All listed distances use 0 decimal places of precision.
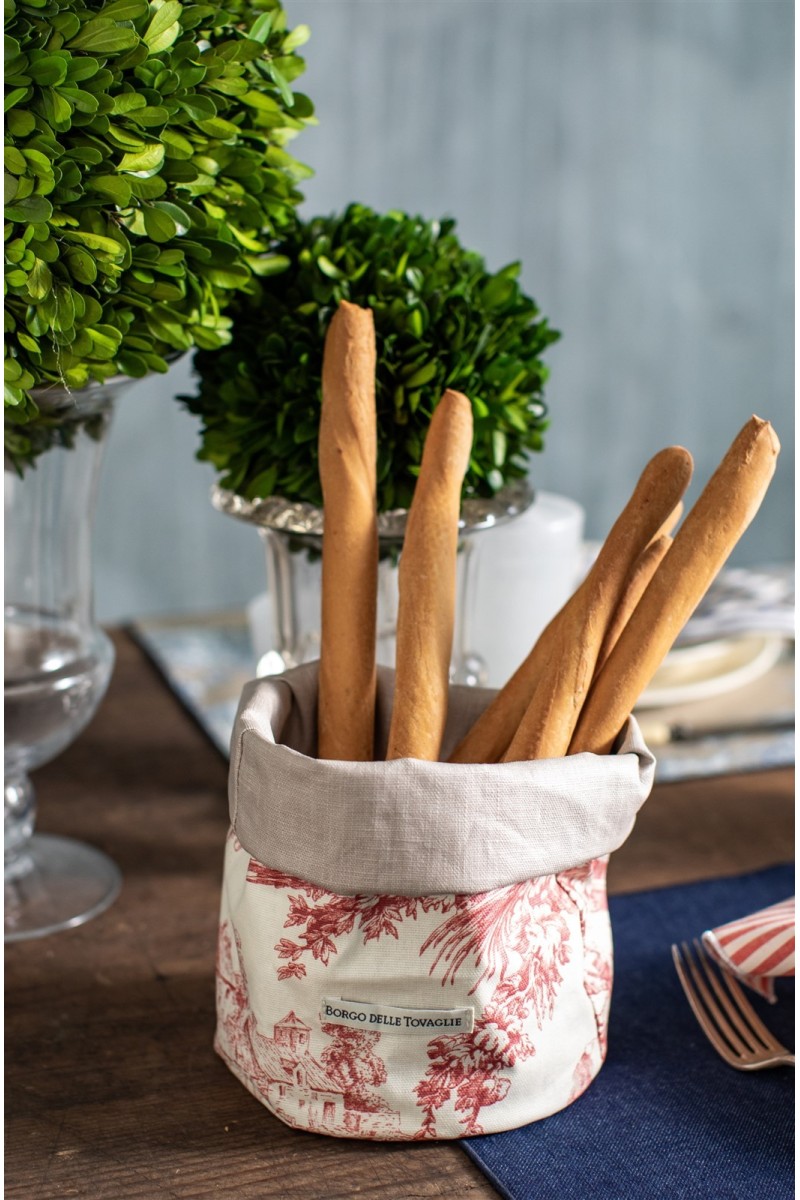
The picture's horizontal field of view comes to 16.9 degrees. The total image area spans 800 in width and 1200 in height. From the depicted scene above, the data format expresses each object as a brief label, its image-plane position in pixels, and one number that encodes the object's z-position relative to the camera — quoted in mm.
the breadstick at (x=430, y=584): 1005
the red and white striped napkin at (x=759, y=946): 1056
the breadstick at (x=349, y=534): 1024
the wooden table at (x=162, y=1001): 972
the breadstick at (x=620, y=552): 1002
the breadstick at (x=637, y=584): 1008
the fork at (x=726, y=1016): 1036
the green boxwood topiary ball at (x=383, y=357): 1109
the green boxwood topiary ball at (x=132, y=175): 982
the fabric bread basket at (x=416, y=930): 944
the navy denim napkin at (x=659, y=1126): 967
